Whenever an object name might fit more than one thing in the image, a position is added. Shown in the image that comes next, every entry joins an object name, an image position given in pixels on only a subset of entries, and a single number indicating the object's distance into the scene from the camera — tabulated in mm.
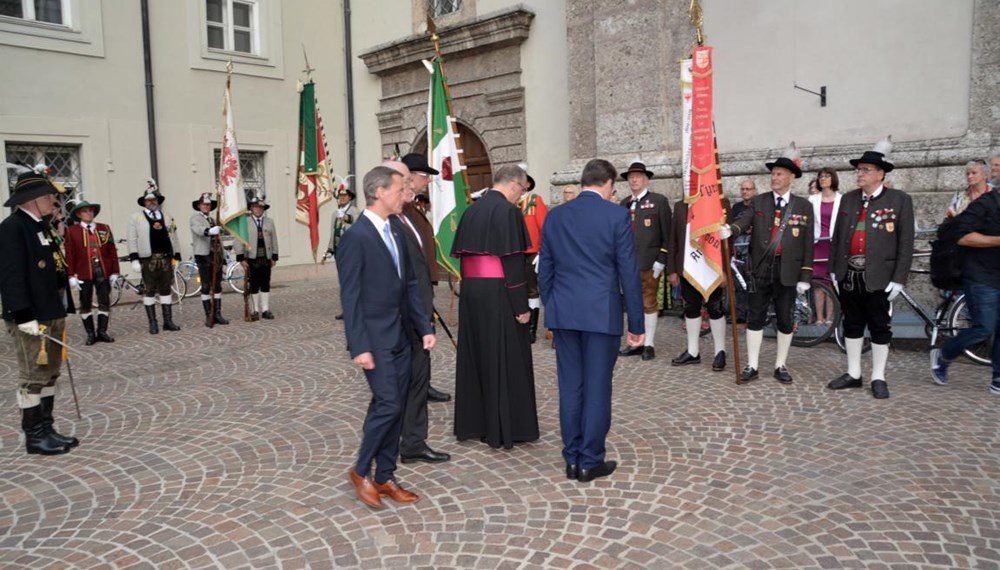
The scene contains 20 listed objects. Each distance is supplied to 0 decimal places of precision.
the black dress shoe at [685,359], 6961
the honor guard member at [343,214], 10664
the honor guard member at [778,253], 6016
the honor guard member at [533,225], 7904
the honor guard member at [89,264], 8898
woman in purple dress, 7715
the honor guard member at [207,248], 10195
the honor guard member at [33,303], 4594
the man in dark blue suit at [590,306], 3932
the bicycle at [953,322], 6512
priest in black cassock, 4566
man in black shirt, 5484
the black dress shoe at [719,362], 6633
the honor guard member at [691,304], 6707
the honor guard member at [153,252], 9484
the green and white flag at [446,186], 6684
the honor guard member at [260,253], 10422
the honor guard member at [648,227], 7219
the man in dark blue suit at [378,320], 3564
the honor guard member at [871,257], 5520
